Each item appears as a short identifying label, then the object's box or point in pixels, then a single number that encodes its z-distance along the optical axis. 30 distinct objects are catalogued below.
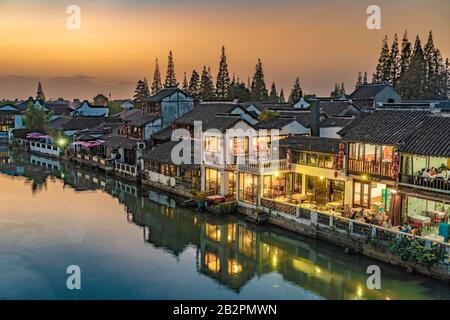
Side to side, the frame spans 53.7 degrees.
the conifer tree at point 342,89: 125.00
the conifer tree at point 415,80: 66.88
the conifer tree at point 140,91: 107.17
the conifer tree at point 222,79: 84.62
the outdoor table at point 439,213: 21.62
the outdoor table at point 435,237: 19.47
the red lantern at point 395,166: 22.48
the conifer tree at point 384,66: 73.75
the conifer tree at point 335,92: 117.93
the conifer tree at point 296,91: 91.89
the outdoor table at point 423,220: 21.42
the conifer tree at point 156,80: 100.56
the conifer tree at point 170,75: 93.06
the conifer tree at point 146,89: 108.96
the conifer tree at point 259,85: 87.62
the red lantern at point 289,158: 30.27
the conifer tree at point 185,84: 100.62
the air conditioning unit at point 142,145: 47.47
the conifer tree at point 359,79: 117.18
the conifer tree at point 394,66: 73.56
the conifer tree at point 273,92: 118.50
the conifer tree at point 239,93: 82.31
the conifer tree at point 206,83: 87.13
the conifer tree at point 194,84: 89.38
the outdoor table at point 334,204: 26.42
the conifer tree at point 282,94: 142.88
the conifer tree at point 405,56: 72.38
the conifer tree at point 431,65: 69.31
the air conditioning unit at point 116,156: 50.03
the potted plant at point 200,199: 31.66
